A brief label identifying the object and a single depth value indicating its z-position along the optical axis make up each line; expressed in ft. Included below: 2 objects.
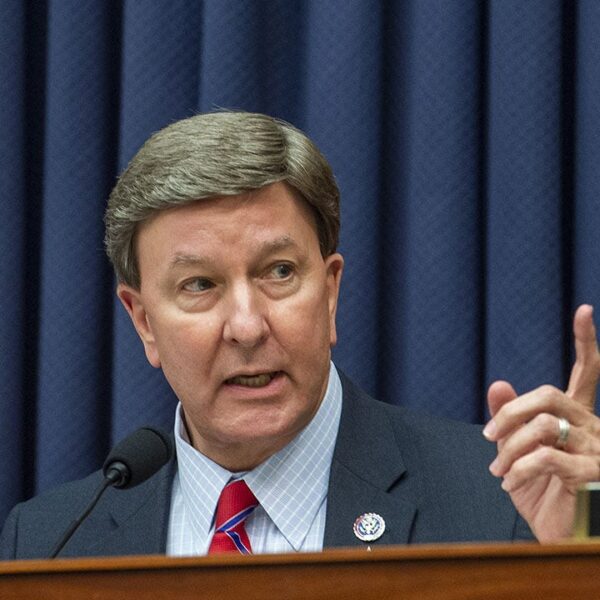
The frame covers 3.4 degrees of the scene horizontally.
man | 23.28
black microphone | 22.91
